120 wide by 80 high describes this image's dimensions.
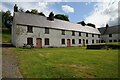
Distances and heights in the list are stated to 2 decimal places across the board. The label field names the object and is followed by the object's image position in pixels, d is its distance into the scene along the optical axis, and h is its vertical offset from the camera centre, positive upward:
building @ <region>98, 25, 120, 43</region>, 26.78 +2.44
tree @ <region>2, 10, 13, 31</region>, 44.04 +13.04
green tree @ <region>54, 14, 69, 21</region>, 39.26 +13.05
